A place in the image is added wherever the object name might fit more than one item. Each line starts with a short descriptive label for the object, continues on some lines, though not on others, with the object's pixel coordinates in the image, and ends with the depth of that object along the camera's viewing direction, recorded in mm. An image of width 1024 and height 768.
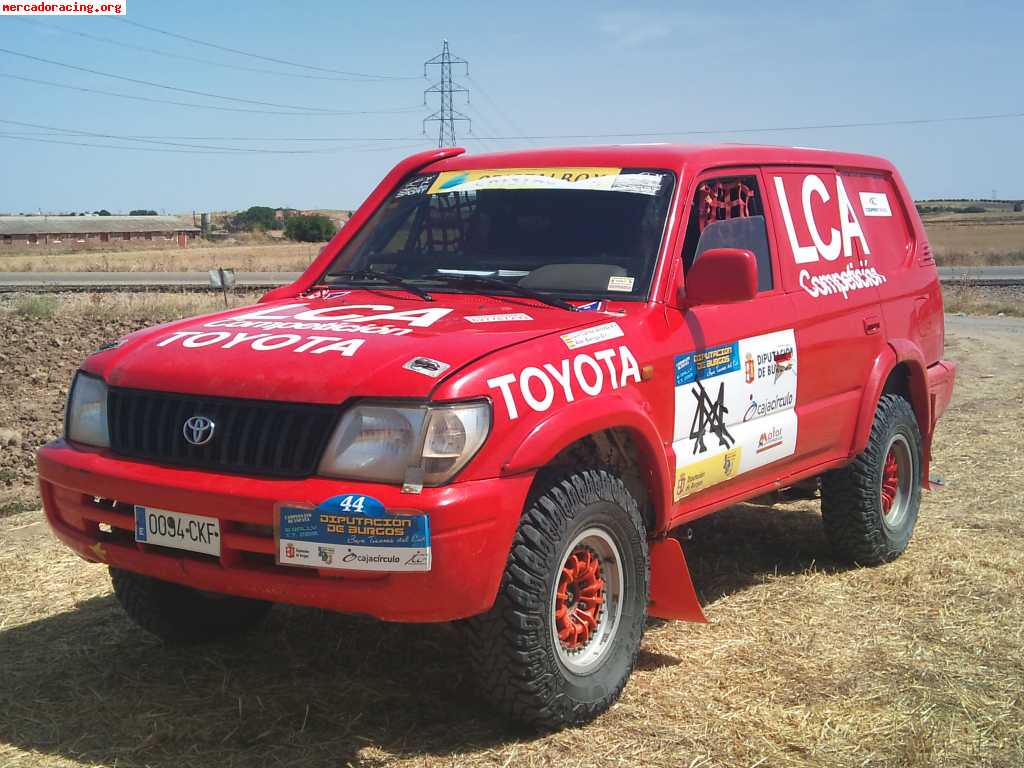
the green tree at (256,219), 95656
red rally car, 3283
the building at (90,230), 79812
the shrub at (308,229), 75719
